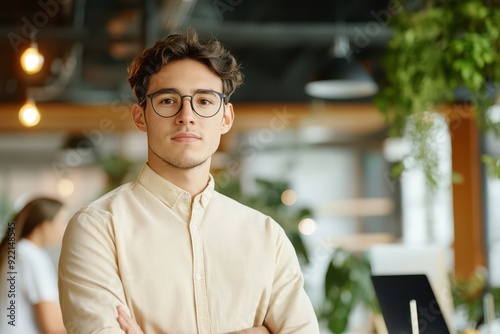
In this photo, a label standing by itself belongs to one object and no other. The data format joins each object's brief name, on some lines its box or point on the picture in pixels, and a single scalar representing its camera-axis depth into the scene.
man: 1.75
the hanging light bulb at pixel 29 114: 6.76
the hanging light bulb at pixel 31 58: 5.39
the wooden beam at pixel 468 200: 7.93
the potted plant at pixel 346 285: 5.51
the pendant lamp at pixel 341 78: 5.46
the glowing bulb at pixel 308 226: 7.95
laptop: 2.29
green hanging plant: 3.28
